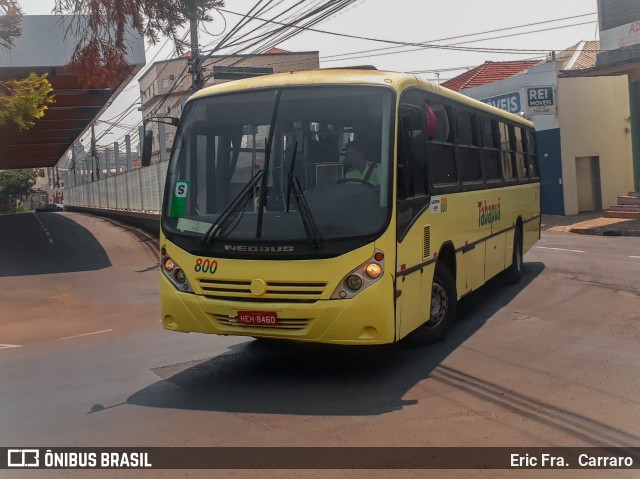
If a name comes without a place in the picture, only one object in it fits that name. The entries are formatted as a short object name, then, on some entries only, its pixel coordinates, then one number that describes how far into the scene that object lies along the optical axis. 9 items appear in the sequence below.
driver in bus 7.56
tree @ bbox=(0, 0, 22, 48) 10.31
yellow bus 7.29
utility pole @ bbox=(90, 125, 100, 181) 47.87
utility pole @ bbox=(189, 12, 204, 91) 22.16
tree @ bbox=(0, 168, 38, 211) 86.06
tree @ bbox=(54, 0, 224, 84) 9.12
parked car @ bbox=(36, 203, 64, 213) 70.45
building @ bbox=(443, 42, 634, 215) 31.08
